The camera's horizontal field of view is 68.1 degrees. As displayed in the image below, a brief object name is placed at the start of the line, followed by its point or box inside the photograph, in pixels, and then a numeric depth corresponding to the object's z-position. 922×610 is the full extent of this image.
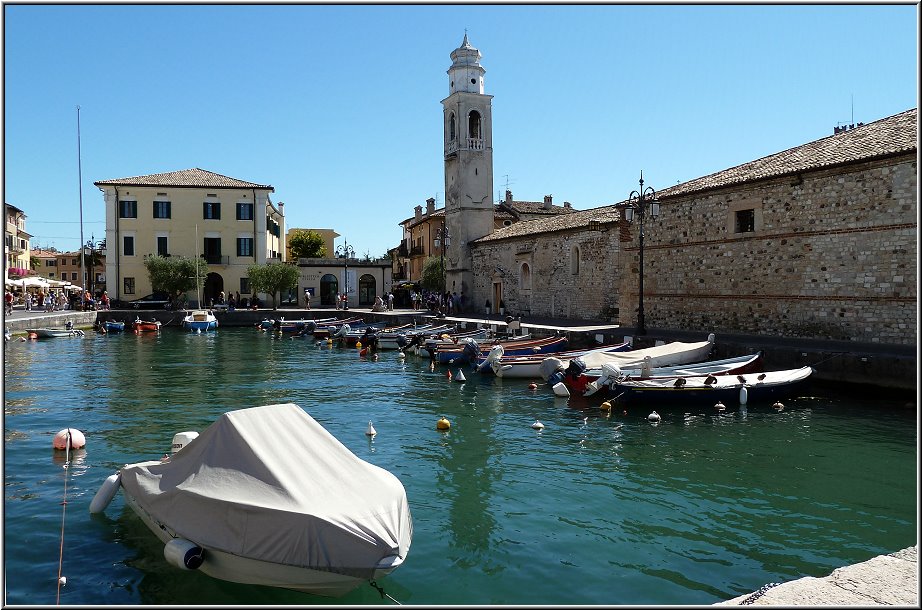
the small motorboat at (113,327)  40.84
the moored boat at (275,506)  6.40
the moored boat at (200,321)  41.97
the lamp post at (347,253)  62.97
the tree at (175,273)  48.34
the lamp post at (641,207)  21.46
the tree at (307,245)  75.25
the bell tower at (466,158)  44.09
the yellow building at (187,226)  51.62
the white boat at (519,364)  21.70
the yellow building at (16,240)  65.51
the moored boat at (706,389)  16.11
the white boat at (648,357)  18.47
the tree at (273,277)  49.84
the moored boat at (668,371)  16.53
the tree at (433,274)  53.12
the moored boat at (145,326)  41.44
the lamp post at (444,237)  45.23
